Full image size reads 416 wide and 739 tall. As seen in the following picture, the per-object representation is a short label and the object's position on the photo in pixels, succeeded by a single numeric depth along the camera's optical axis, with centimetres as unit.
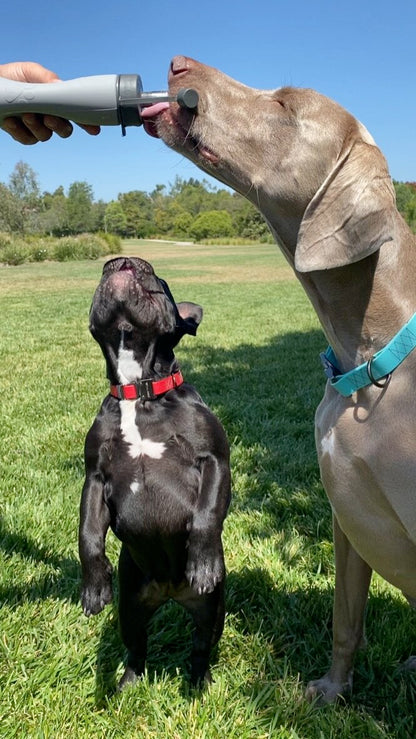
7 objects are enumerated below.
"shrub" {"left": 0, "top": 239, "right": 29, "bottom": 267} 3641
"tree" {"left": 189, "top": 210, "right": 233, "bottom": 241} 8038
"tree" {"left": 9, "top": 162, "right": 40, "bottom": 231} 6456
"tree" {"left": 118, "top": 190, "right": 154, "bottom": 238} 8588
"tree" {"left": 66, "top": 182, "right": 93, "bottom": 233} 7106
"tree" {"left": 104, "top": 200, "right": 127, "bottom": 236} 8012
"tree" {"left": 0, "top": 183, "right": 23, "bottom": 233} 5856
